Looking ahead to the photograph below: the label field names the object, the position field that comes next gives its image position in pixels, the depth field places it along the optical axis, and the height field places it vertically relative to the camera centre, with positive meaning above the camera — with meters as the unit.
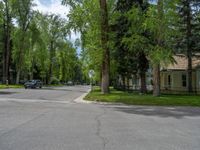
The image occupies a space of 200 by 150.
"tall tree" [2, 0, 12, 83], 33.37 +10.65
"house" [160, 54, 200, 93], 21.36 +0.61
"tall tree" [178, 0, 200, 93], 18.91 +5.84
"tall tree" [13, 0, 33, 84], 33.58 +11.44
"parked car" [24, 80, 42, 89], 28.68 -0.53
